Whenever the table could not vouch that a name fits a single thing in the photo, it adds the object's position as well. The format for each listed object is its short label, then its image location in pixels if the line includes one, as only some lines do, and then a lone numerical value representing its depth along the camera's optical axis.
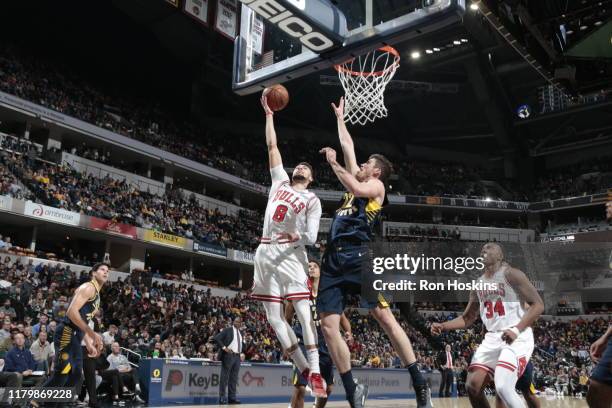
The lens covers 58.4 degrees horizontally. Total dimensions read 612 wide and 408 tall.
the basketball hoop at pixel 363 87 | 9.31
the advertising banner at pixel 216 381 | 10.25
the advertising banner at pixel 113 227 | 22.21
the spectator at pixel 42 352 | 9.95
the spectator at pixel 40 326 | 10.81
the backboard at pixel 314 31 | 6.03
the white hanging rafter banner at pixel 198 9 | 21.59
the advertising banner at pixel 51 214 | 20.27
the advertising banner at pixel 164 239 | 24.33
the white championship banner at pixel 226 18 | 21.79
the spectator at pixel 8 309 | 13.41
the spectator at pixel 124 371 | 10.29
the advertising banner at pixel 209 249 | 26.65
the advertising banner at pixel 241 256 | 28.52
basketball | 6.00
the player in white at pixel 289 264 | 4.84
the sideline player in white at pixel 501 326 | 4.41
